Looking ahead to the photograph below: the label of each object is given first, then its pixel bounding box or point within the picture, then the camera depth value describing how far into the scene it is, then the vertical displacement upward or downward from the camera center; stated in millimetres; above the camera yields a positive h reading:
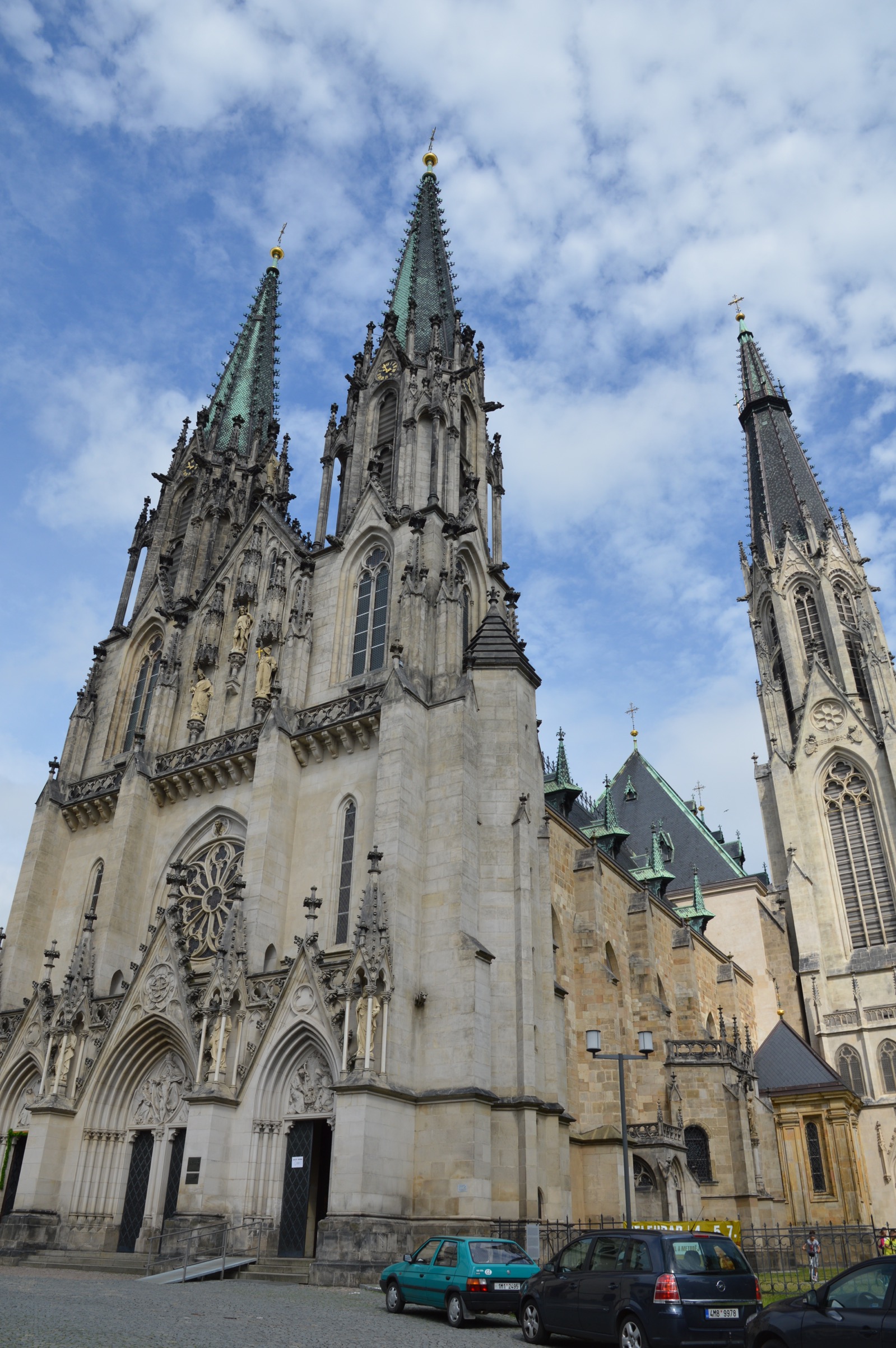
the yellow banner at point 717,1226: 15661 +200
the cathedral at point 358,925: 17688 +6247
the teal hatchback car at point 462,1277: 11461 -410
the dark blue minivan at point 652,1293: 8461 -417
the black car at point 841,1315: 6699 -454
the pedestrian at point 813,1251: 17062 -153
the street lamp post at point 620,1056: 17156 +2999
